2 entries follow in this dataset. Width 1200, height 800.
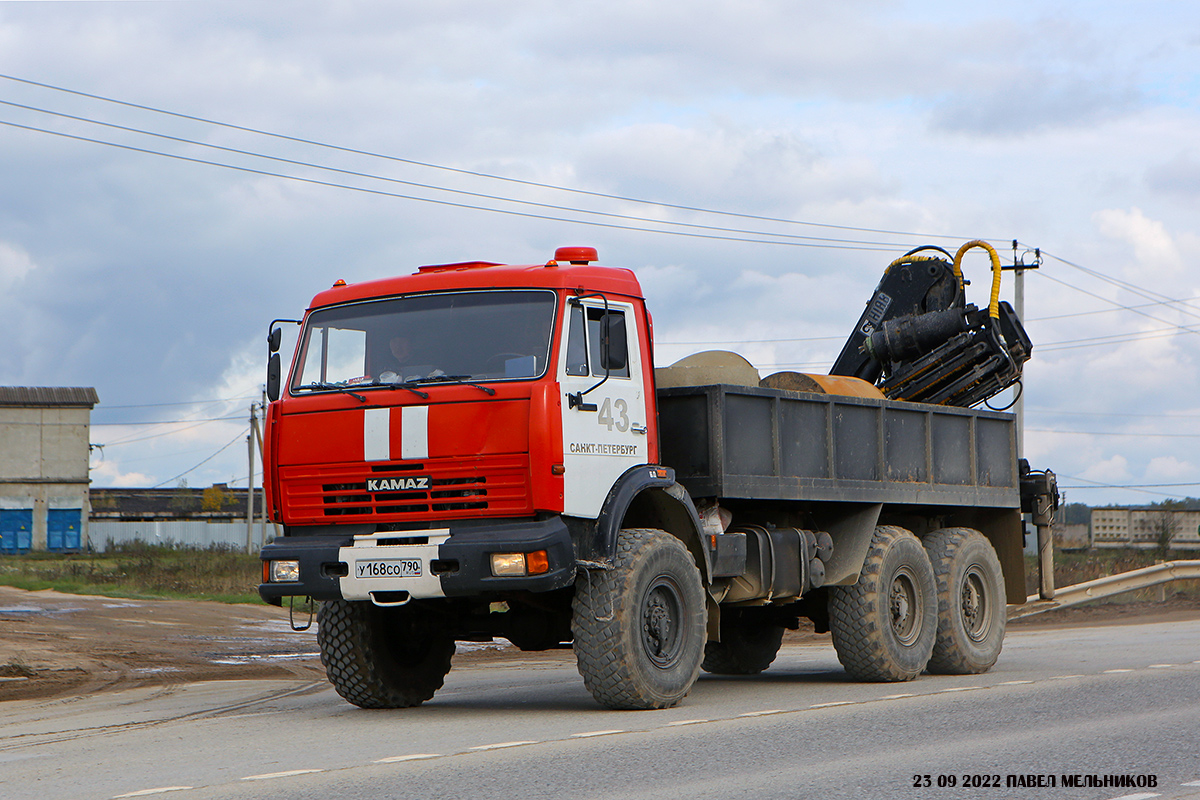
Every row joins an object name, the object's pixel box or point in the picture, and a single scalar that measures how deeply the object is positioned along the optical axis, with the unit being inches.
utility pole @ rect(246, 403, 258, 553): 2216.0
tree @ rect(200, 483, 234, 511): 3336.6
